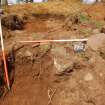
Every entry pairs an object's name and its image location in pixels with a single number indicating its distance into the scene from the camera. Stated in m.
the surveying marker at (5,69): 1.92
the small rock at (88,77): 1.88
